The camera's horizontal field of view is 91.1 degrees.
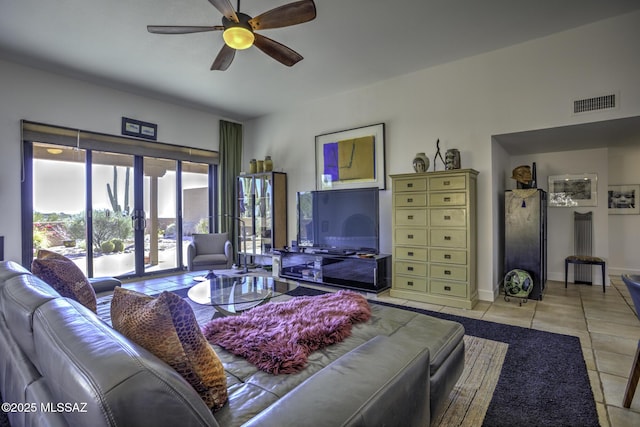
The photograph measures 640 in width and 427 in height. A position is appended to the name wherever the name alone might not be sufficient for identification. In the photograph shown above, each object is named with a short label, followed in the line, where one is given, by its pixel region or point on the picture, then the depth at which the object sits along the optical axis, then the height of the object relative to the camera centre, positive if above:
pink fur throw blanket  1.33 -0.60
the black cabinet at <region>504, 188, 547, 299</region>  3.59 -0.27
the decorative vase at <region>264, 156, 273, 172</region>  5.39 +0.83
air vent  3.01 +1.04
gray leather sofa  0.60 -0.49
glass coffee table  2.33 -0.66
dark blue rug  1.60 -1.05
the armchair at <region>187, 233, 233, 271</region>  4.42 -0.59
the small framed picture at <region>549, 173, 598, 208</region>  4.30 +0.27
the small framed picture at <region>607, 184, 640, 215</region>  4.70 +0.15
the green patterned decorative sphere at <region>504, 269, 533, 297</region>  3.49 -0.82
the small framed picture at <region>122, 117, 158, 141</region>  4.55 +1.27
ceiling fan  2.20 +1.43
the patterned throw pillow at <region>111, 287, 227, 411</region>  0.87 -0.35
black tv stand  3.91 -0.78
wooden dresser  3.38 -0.30
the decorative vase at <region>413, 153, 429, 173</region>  3.76 +0.58
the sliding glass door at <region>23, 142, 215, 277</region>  4.05 +0.11
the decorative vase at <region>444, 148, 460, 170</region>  3.57 +0.59
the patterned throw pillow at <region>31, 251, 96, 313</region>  1.62 -0.34
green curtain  5.68 +0.72
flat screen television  4.02 -0.10
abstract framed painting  4.39 +0.78
